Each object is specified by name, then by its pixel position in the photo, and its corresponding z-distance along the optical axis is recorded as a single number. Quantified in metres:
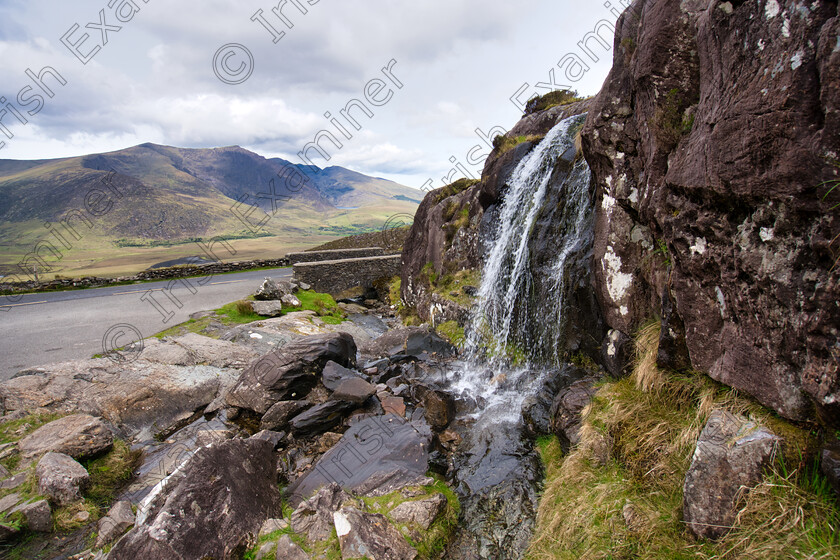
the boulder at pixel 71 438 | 6.55
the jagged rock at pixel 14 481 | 5.77
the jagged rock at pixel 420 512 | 5.22
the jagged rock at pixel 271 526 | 4.95
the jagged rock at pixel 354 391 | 8.55
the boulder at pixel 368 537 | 4.44
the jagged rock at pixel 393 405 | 8.63
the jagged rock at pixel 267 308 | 15.28
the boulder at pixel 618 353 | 6.11
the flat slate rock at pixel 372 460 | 6.13
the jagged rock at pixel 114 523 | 5.07
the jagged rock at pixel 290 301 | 16.98
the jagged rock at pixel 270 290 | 16.92
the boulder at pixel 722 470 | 3.29
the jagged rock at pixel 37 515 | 5.24
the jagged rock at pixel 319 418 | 7.95
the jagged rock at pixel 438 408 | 8.13
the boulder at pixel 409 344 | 12.03
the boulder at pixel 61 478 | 5.61
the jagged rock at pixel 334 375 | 9.09
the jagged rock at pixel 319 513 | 4.76
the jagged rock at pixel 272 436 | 7.55
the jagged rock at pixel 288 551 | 4.39
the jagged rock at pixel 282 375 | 8.69
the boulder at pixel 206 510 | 4.32
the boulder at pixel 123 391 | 8.08
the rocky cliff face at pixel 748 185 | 3.07
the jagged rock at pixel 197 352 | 10.59
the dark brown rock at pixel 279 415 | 8.17
